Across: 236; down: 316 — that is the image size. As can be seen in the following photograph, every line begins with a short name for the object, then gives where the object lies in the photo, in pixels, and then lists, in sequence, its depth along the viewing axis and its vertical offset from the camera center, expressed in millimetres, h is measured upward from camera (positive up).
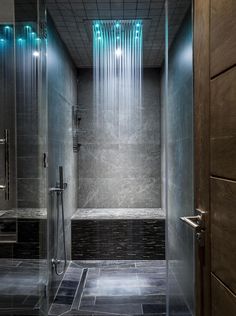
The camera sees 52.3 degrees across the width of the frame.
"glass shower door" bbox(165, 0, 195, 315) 1714 -44
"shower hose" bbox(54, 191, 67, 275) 2368 -712
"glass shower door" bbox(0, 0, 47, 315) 1735 +32
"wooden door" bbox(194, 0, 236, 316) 743 +21
